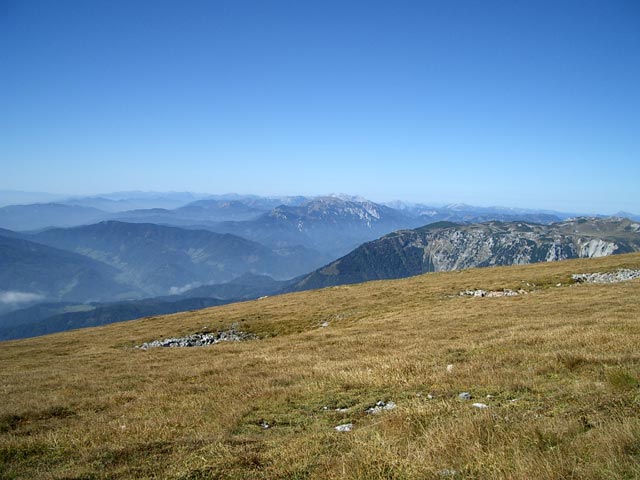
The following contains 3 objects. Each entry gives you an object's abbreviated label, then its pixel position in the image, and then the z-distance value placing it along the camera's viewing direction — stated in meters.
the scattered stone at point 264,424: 10.01
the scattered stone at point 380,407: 9.95
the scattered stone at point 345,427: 8.52
